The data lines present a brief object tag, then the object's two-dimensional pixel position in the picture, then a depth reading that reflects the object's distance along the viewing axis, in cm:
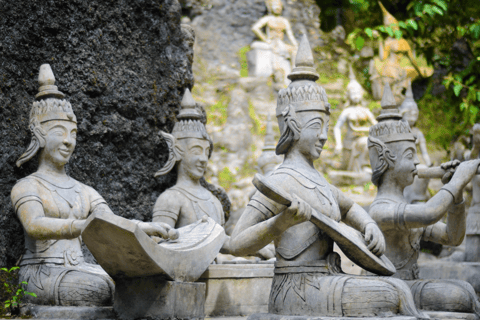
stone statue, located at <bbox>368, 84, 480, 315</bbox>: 915
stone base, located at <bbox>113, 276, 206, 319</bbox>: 828
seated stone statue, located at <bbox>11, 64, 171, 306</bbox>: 887
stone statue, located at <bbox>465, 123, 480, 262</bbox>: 1348
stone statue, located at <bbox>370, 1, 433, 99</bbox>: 2683
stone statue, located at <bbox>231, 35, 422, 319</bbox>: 720
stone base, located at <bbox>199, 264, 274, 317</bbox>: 1016
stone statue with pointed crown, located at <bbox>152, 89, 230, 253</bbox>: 1104
